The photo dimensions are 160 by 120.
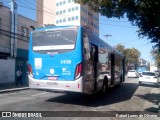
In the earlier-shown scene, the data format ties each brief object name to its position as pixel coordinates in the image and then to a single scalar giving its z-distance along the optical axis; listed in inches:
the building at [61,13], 1907.7
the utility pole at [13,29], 566.9
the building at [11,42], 542.6
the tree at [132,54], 1991.5
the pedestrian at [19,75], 506.8
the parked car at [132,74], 1091.6
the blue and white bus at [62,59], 229.0
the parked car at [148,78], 588.0
